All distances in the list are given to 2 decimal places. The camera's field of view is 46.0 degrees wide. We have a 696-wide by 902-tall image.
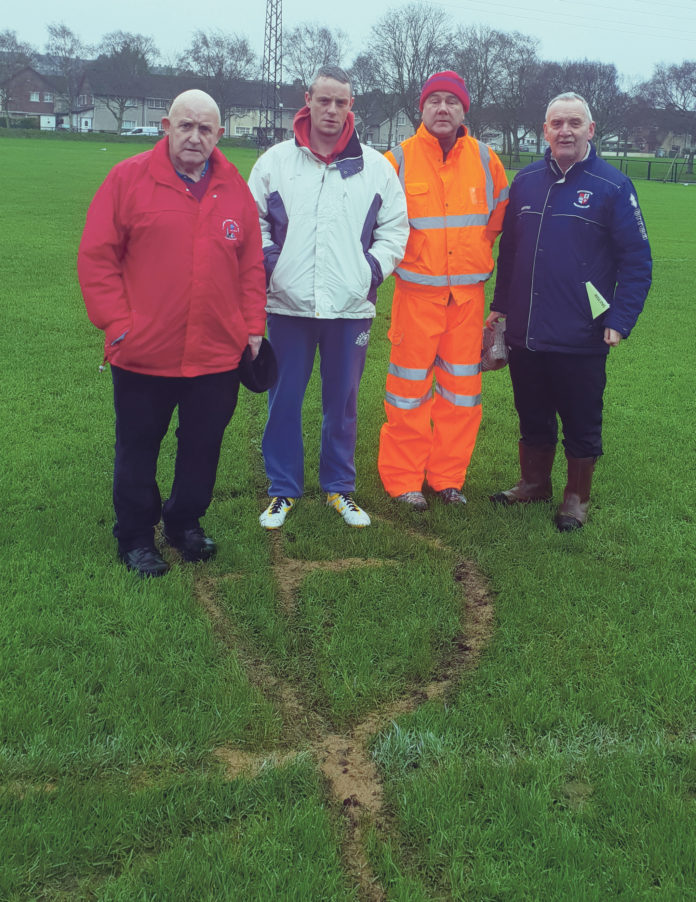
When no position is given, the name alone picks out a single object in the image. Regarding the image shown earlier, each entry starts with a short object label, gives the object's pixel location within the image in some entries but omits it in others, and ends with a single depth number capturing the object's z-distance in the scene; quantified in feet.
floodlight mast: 184.55
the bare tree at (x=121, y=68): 258.57
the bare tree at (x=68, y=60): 257.34
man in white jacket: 12.67
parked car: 207.37
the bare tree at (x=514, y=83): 198.29
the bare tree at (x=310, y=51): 238.68
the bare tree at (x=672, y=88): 229.66
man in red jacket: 10.45
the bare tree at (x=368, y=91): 221.05
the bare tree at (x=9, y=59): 235.40
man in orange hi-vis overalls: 13.94
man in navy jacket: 13.03
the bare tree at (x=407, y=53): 220.23
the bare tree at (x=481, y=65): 203.92
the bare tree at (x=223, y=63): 240.73
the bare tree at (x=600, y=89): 210.18
